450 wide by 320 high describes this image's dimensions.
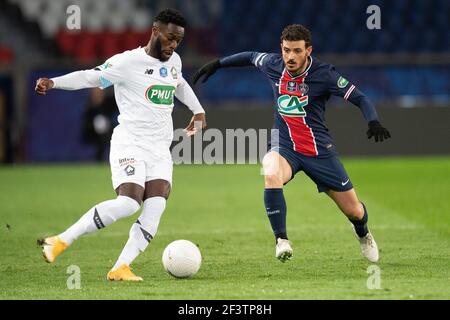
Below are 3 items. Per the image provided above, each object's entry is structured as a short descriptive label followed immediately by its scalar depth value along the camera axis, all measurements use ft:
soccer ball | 49.57
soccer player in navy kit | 52.65
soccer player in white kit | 49.26
